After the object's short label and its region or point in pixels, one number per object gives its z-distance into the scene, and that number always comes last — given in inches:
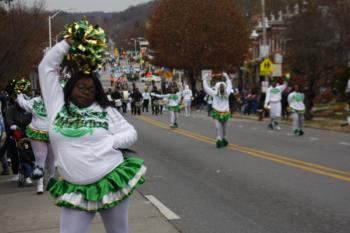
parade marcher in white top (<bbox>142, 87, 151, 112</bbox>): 1816.1
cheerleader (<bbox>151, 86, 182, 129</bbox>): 1087.0
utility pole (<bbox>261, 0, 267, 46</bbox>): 1524.4
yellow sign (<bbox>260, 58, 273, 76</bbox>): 1485.0
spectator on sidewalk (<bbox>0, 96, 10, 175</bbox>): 545.8
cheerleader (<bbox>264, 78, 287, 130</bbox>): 994.7
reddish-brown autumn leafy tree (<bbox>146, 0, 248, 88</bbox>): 2314.2
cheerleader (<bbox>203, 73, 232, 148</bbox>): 706.2
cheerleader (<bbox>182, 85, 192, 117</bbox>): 1632.6
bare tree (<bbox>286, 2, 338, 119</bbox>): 1202.6
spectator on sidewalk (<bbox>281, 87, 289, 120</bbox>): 1317.5
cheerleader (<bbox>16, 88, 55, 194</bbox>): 439.8
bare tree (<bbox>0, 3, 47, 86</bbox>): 705.6
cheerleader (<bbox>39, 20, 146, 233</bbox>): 194.4
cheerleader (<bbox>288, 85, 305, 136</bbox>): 871.7
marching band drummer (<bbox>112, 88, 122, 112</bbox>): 1474.0
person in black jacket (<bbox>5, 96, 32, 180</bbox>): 477.1
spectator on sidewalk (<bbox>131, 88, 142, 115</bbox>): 1683.1
